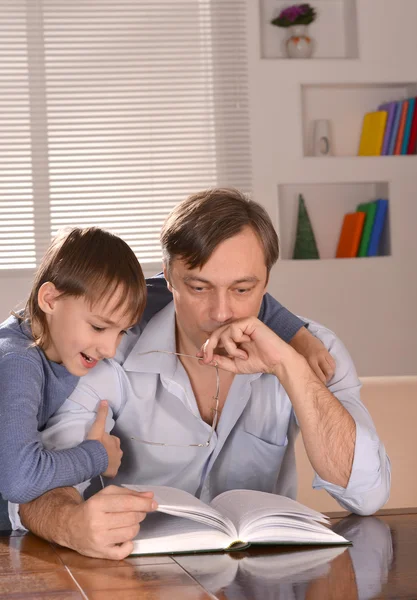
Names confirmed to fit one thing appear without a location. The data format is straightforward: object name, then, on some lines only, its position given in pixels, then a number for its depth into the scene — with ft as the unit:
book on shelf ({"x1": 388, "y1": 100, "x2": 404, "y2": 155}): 15.74
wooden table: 3.34
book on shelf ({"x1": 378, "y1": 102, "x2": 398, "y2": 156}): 15.80
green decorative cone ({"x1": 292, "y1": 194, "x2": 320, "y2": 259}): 15.61
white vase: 15.46
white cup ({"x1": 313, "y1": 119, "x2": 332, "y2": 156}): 15.75
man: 5.32
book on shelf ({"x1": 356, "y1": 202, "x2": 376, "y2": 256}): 15.78
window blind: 15.15
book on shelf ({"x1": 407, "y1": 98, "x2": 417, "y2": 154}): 15.67
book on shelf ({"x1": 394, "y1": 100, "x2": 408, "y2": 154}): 15.62
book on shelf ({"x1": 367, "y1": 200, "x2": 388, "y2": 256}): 15.71
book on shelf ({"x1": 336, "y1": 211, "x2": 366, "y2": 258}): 15.76
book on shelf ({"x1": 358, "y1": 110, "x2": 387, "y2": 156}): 15.79
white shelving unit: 15.33
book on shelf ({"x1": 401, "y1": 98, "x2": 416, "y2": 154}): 15.55
